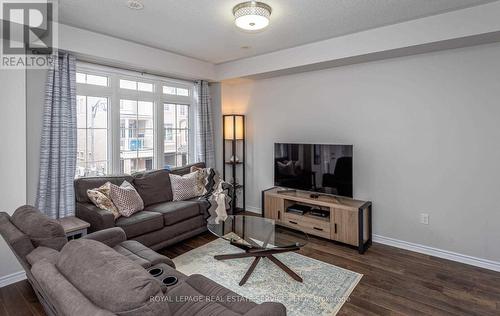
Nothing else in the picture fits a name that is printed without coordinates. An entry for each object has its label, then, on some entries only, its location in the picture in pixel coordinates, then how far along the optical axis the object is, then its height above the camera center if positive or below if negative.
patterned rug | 2.30 -1.23
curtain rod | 2.99 +1.23
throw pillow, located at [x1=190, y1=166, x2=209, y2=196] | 4.15 -0.37
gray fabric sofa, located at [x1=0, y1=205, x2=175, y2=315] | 1.48 -0.49
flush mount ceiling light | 2.50 +1.34
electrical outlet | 3.28 -0.78
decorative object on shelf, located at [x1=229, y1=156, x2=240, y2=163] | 4.95 -0.07
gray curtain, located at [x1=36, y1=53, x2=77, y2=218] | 2.95 +0.15
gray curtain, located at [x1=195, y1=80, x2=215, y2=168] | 4.80 +0.55
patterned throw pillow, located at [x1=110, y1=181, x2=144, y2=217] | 3.15 -0.53
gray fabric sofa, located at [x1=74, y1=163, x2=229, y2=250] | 2.97 -0.71
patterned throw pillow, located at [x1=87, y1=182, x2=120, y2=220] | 3.02 -0.51
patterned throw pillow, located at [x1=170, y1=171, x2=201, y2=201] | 3.94 -0.47
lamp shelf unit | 5.00 +0.03
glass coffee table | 2.60 -0.86
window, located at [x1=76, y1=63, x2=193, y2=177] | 3.56 +0.52
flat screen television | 3.55 -0.17
